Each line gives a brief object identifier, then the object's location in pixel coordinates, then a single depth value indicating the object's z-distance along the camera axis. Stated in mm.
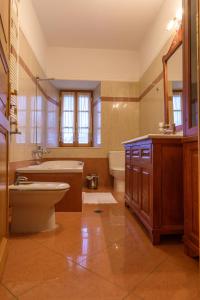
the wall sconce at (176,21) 2693
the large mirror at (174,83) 2555
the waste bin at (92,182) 4402
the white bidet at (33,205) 2016
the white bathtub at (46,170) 2772
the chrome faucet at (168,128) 2582
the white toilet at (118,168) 4031
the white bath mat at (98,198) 3275
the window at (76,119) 5270
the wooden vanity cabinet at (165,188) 1803
